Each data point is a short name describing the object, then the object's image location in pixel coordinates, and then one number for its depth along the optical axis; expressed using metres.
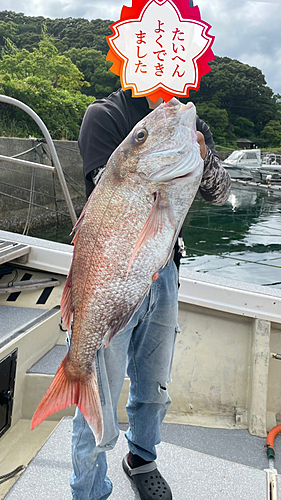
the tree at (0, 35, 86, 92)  22.98
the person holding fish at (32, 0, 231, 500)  1.17
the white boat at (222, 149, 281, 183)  28.56
